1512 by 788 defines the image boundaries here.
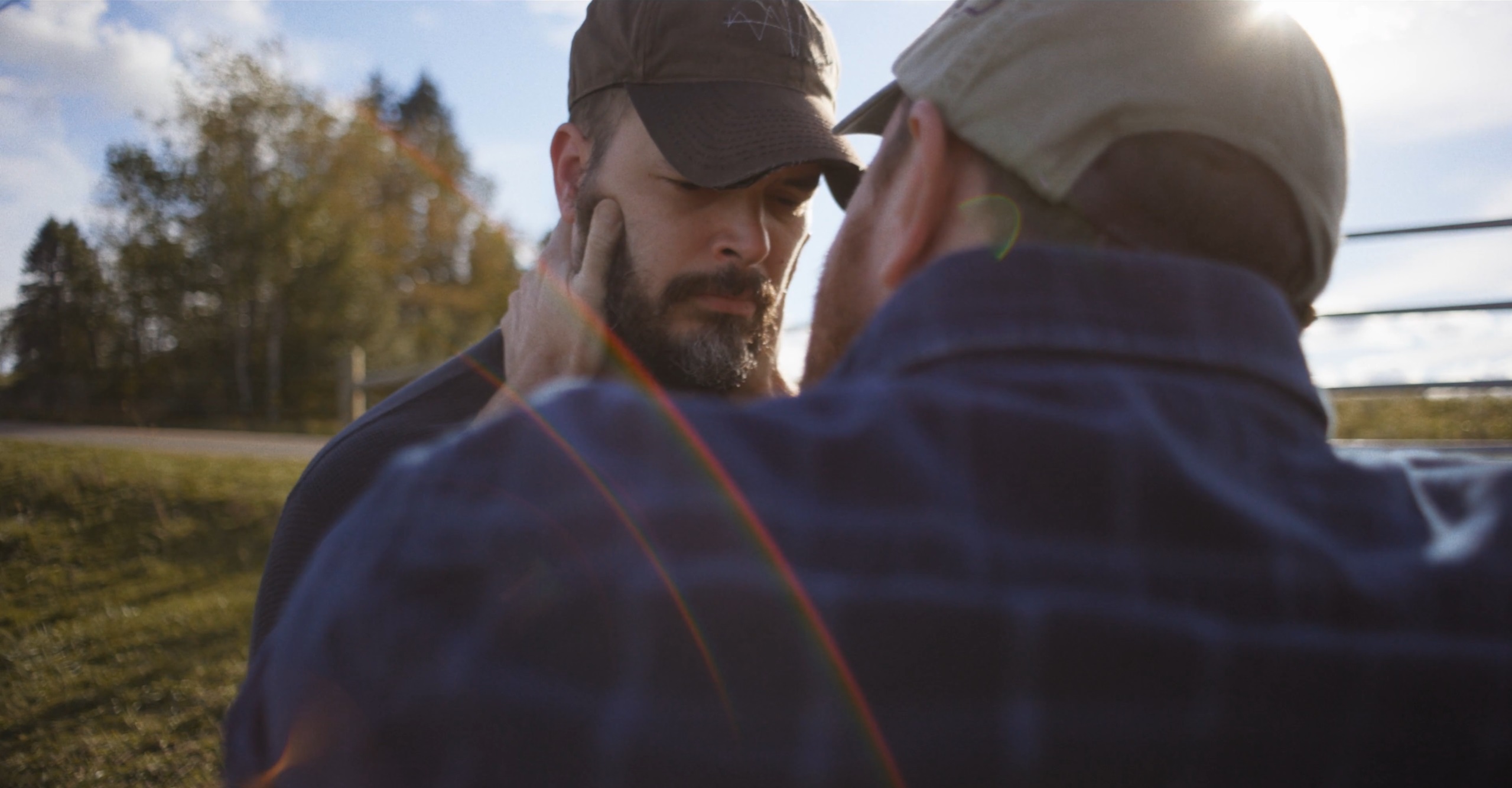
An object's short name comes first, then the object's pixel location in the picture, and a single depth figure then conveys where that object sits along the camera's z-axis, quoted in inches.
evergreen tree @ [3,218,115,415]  692.1
